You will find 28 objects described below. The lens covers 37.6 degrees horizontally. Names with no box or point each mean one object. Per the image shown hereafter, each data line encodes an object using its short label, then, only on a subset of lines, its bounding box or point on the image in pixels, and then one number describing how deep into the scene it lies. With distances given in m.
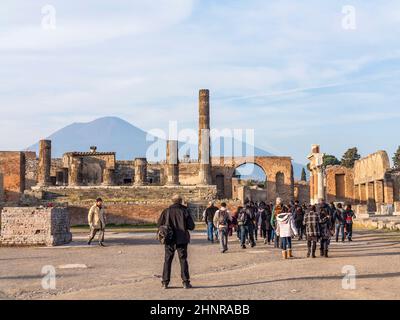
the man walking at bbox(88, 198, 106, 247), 19.03
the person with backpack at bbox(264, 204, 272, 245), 19.95
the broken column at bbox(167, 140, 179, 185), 52.84
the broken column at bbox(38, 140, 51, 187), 54.91
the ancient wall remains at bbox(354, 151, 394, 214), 50.75
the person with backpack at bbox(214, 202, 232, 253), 16.88
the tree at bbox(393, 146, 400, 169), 90.38
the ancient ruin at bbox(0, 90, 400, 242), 43.47
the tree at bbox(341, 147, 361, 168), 92.19
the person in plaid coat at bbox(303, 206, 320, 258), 14.86
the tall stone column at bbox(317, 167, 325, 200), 43.88
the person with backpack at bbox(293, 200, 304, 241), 20.67
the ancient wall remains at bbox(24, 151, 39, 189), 68.07
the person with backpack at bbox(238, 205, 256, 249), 18.44
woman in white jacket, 15.10
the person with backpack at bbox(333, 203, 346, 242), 20.36
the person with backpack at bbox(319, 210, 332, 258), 15.05
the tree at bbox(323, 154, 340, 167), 105.39
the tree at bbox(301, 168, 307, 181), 91.25
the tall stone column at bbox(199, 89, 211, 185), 52.84
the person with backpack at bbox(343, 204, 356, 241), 20.53
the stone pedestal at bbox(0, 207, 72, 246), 19.19
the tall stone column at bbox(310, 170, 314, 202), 55.27
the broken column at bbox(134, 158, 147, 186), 58.38
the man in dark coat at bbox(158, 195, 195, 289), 9.88
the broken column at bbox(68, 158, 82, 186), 56.93
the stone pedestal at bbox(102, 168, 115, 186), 59.84
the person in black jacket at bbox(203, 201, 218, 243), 20.73
